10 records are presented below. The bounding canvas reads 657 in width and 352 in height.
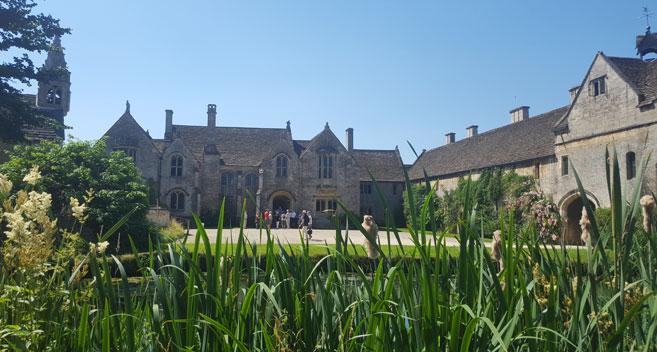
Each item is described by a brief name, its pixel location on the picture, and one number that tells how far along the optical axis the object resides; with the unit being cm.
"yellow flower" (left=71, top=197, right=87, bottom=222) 273
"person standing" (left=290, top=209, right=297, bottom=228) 3584
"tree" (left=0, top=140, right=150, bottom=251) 1466
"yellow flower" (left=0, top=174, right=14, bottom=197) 269
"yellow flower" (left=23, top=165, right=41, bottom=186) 288
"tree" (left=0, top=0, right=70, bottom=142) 1775
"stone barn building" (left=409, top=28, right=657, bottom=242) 2141
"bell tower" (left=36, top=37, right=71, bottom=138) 3083
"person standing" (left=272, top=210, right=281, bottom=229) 3538
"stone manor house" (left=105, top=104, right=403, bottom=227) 3681
